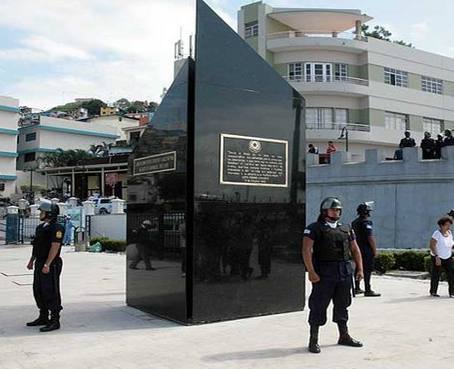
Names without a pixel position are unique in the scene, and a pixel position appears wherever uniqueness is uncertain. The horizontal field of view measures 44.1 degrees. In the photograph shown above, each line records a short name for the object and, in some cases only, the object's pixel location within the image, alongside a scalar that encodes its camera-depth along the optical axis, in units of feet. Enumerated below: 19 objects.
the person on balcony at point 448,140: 66.33
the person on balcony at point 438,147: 67.65
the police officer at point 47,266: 23.48
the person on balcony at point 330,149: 81.53
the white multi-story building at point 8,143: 203.41
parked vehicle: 117.25
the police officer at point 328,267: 19.81
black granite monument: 24.35
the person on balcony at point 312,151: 80.82
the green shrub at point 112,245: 73.97
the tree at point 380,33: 203.31
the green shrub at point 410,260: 49.16
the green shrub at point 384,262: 48.18
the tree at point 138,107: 346.95
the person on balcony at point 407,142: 70.38
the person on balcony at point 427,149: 67.92
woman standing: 32.96
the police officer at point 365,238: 33.24
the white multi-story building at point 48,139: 217.97
